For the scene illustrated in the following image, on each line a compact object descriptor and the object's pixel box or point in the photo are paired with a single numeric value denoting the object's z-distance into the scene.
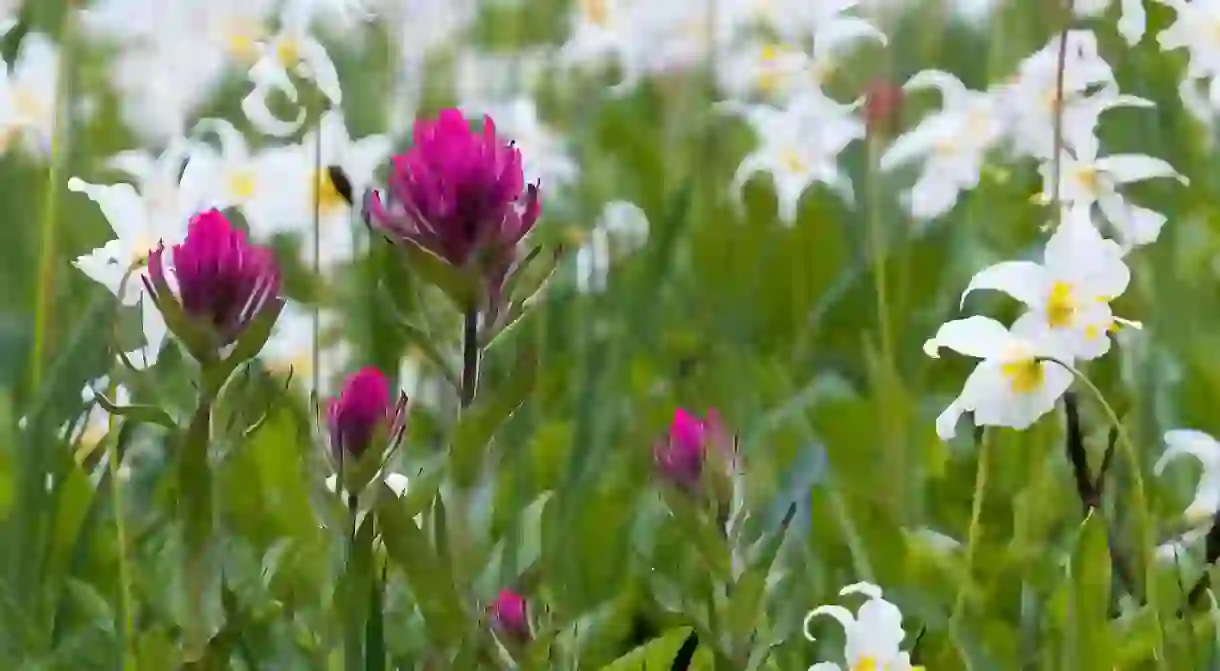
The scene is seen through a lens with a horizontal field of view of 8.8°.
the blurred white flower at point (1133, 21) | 2.84
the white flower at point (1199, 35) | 2.71
